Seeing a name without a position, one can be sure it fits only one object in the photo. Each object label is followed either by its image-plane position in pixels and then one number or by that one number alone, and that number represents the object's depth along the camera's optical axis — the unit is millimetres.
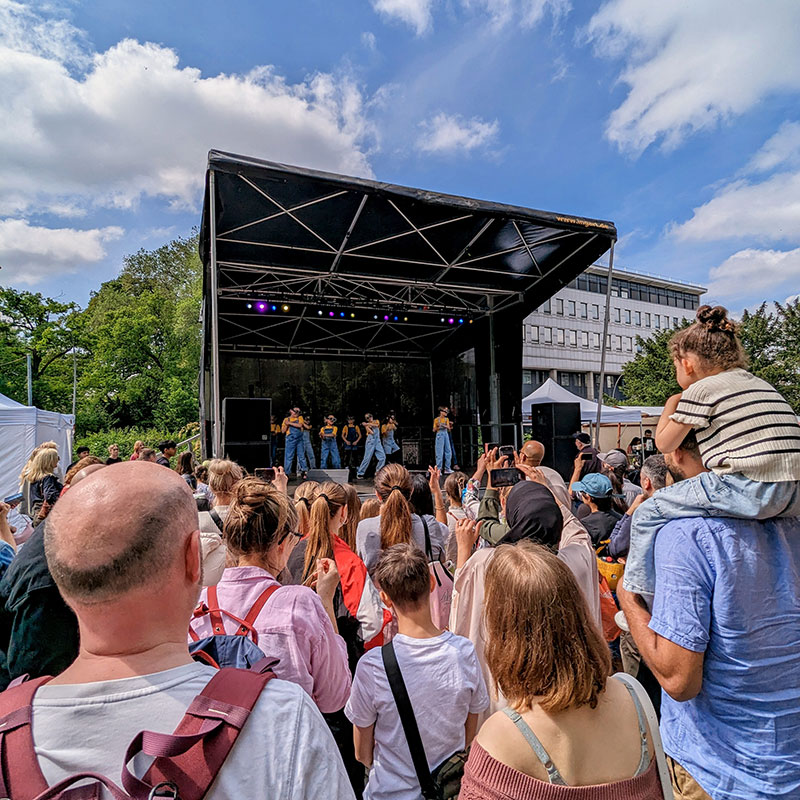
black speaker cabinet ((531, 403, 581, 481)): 10070
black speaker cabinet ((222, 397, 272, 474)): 9070
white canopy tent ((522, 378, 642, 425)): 14781
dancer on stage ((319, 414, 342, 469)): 13727
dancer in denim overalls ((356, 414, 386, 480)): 12883
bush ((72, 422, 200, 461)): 26031
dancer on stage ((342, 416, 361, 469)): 14273
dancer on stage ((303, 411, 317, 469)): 13000
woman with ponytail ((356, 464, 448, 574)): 2814
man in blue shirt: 1235
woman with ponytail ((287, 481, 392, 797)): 2104
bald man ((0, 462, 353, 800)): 724
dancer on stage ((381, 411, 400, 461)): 13648
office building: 43219
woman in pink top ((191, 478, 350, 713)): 1581
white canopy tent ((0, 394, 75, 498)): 11266
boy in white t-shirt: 1634
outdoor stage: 7422
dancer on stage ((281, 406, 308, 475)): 12742
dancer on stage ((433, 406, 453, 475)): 12789
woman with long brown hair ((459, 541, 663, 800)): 997
